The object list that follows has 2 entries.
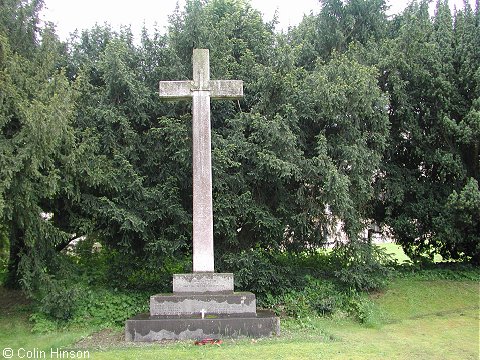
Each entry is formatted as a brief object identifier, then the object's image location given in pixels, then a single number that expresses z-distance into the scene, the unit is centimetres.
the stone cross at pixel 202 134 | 905
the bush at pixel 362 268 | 1146
